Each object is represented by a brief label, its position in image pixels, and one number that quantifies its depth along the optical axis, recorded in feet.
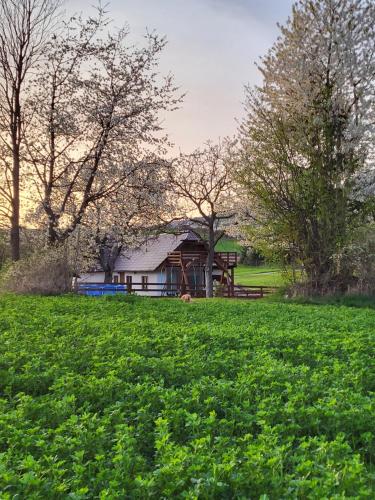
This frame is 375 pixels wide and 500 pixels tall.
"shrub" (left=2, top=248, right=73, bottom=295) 54.13
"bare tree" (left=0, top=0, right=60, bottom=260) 63.87
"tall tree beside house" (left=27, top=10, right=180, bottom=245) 66.13
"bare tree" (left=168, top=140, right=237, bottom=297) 106.63
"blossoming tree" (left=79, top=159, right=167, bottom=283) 70.54
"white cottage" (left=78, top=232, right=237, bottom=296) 123.85
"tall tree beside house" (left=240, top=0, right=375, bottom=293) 62.18
